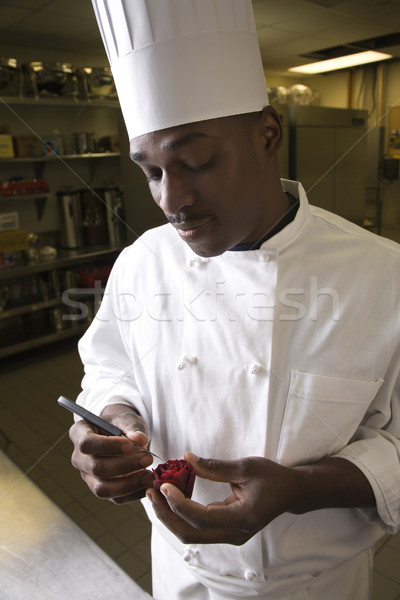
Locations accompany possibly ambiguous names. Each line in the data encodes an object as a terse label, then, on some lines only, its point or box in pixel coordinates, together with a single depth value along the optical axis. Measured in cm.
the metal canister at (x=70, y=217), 419
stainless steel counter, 79
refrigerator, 474
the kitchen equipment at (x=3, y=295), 390
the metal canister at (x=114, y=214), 434
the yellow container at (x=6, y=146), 363
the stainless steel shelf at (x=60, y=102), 362
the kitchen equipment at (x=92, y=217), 430
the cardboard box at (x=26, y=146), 379
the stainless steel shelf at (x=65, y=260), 375
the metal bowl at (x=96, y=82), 402
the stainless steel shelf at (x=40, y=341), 379
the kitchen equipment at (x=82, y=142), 423
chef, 72
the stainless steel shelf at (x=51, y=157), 370
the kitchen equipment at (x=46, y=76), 371
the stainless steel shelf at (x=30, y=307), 378
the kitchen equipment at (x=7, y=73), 347
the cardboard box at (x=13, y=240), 372
